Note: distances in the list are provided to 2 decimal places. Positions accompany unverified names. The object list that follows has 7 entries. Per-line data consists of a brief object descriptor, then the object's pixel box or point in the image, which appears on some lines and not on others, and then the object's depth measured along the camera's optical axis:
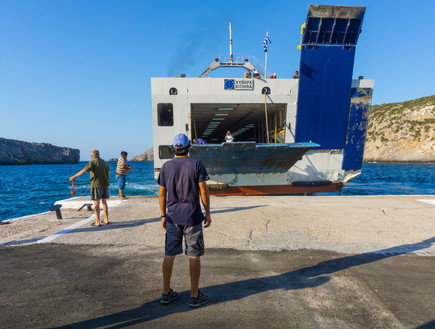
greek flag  14.88
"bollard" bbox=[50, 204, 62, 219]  6.11
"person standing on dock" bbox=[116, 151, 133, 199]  9.45
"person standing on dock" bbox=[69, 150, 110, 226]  5.68
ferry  10.77
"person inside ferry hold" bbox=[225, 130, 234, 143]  11.38
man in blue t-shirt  2.71
